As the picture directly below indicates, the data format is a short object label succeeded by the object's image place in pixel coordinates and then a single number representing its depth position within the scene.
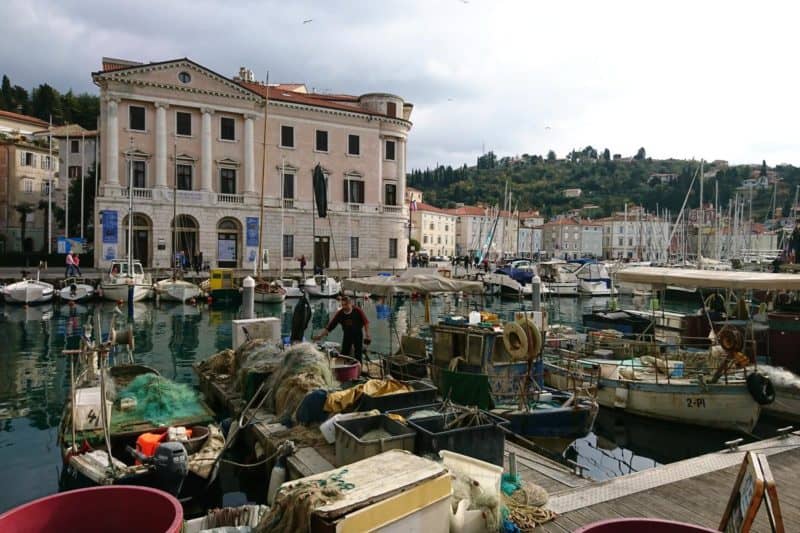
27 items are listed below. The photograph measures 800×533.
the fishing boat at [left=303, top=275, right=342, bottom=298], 40.91
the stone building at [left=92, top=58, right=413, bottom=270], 44.06
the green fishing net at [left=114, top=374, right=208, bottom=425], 10.59
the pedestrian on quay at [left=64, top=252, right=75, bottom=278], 37.66
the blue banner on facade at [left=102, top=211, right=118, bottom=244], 42.53
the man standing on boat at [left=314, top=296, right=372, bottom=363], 13.31
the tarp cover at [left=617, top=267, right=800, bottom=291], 12.77
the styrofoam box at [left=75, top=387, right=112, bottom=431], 9.46
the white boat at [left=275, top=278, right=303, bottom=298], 40.00
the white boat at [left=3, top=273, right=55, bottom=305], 33.12
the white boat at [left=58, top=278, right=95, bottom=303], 34.44
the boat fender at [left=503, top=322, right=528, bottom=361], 10.52
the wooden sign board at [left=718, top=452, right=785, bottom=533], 4.17
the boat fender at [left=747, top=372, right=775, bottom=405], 12.22
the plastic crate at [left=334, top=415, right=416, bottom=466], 7.02
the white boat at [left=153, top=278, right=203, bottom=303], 36.31
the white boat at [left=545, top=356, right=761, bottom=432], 12.59
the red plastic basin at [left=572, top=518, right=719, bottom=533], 3.54
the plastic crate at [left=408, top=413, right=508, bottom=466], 7.07
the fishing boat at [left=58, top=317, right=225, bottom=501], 7.61
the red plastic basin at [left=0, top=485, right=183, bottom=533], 3.76
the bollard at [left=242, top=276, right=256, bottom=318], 20.22
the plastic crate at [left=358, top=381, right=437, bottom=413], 9.30
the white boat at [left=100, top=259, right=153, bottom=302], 35.34
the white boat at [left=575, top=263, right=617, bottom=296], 48.78
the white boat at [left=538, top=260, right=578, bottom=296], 48.44
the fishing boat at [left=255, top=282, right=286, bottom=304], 36.88
